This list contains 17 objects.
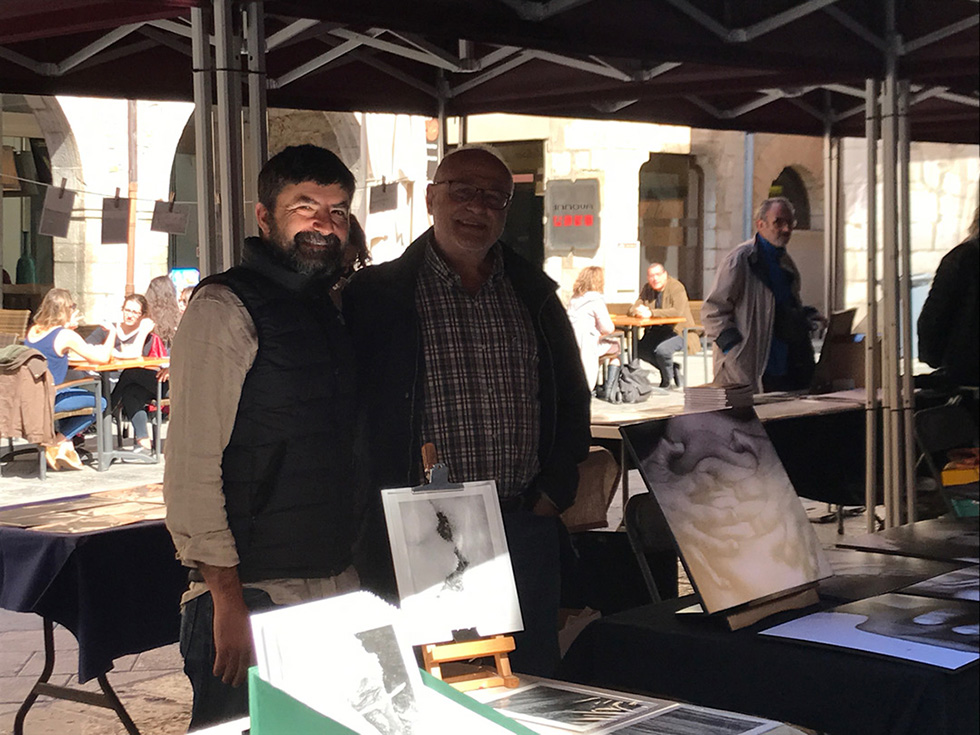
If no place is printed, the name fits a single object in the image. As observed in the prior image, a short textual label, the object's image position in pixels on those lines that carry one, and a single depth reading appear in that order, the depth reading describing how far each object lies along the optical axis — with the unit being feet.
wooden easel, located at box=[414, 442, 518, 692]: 4.62
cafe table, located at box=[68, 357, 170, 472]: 27.35
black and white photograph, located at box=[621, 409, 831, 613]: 5.85
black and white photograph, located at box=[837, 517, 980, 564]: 6.99
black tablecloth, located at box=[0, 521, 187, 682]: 9.59
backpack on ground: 38.17
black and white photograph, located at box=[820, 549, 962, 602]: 6.60
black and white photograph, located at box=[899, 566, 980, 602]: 5.86
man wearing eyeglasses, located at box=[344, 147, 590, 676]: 7.69
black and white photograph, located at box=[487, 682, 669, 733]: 4.71
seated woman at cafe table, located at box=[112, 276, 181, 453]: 28.76
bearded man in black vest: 6.47
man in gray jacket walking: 18.37
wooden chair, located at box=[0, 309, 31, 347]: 35.76
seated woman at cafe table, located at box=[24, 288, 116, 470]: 27.20
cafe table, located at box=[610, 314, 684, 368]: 40.86
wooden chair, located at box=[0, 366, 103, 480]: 26.37
